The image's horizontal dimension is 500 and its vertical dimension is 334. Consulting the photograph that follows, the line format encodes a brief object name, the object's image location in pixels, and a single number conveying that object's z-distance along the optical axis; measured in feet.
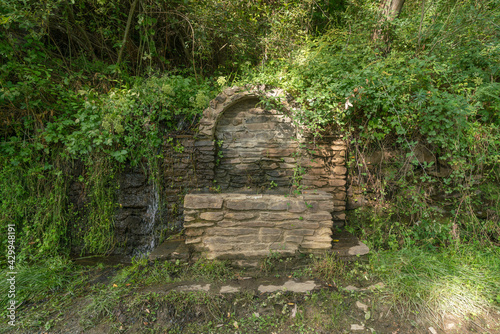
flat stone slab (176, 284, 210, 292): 8.77
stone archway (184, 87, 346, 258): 9.76
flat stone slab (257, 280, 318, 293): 8.65
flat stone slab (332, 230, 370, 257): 9.67
